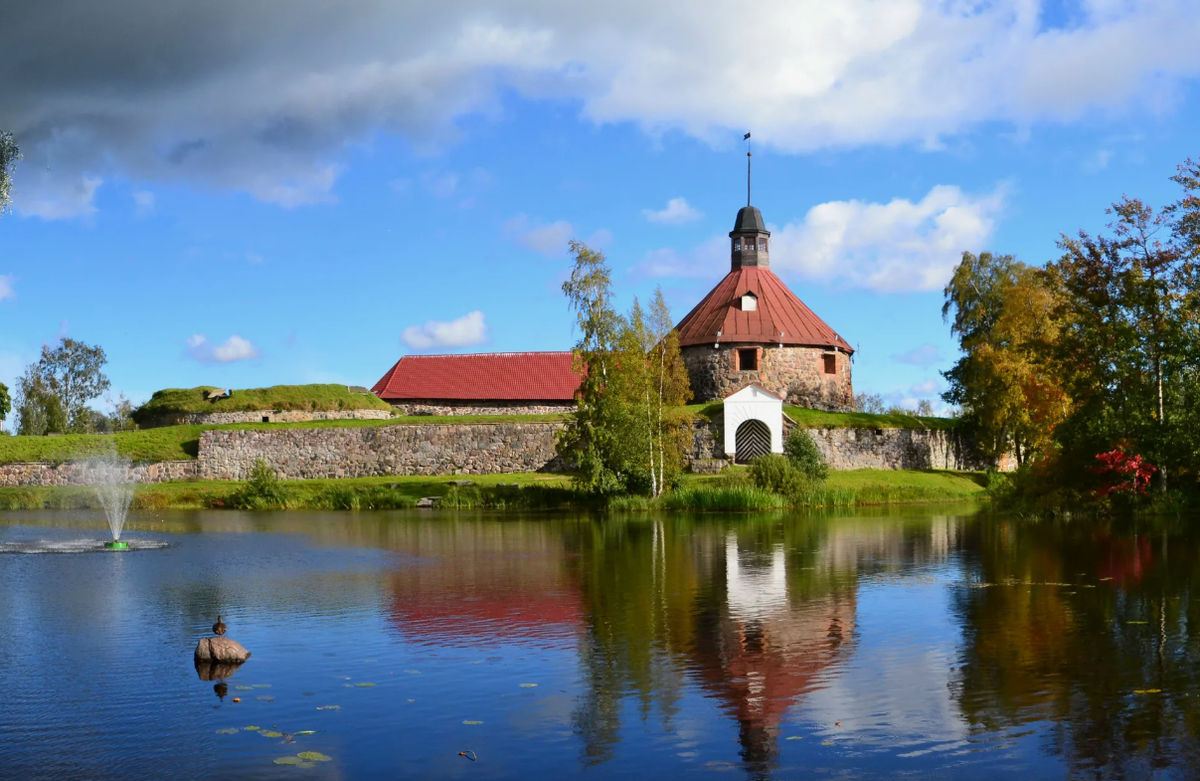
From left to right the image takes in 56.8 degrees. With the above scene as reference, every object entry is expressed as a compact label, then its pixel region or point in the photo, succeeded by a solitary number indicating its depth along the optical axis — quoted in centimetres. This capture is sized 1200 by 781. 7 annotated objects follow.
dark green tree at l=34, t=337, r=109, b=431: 8281
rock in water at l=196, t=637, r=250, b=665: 1248
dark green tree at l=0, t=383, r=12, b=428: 6241
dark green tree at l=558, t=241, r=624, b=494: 4262
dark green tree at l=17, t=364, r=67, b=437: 7625
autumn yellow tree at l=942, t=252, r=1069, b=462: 4828
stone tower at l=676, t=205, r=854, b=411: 5850
